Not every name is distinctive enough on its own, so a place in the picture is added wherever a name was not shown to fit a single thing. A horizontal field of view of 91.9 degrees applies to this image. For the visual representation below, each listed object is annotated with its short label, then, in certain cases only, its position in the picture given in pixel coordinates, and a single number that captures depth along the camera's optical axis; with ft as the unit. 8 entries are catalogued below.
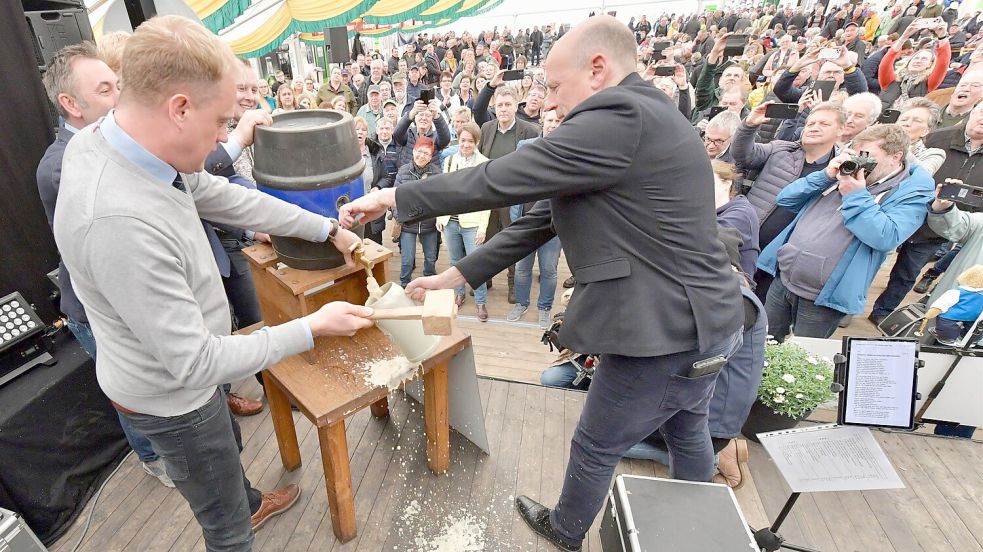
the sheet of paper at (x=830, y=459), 5.90
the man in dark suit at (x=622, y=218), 4.43
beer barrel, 5.07
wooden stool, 5.77
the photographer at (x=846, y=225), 8.70
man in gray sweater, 3.48
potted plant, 7.89
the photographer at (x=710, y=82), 22.35
